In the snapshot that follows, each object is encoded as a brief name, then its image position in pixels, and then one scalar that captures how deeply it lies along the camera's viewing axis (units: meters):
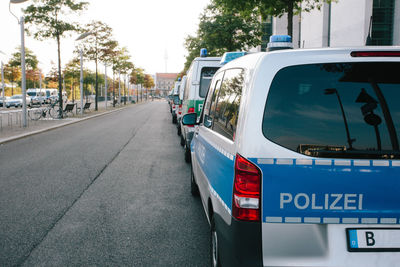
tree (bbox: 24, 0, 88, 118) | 22.89
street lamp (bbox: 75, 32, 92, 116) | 28.66
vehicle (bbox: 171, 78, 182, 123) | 22.83
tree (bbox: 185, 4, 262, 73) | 24.92
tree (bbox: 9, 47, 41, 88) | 66.79
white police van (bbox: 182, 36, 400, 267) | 2.31
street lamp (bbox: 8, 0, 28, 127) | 18.12
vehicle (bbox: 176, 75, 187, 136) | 14.48
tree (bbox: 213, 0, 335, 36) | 12.28
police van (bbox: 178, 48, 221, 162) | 9.36
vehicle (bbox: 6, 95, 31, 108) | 44.97
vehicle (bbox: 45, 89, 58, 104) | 66.50
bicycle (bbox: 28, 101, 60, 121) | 24.06
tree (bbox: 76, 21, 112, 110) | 36.91
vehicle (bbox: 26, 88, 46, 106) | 50.91
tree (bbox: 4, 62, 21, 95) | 70.38
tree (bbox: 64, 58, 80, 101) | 46.12
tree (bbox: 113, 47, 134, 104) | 42.03
